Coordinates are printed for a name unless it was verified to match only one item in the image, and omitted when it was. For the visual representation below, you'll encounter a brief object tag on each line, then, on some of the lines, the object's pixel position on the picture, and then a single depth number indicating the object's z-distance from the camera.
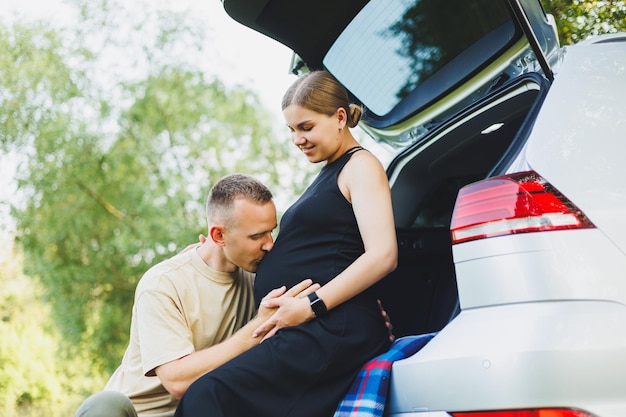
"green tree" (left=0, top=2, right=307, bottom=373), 11.47
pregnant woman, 1.86
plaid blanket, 1.73
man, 2.14
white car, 1.41
